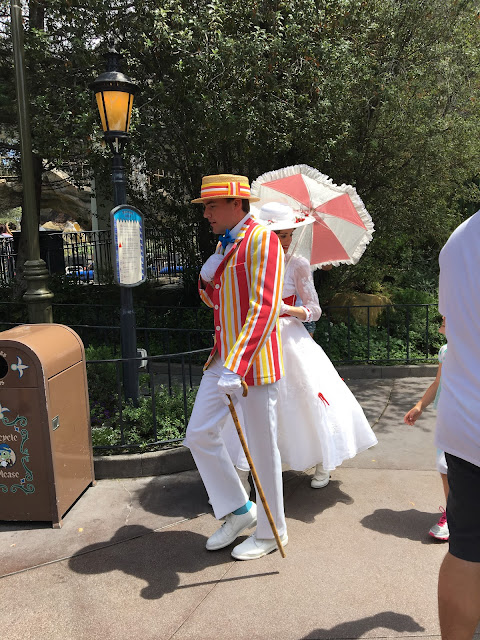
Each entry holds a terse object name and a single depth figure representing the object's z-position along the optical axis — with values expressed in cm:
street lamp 496
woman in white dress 392
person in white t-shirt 187
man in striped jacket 308
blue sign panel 507
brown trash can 358
